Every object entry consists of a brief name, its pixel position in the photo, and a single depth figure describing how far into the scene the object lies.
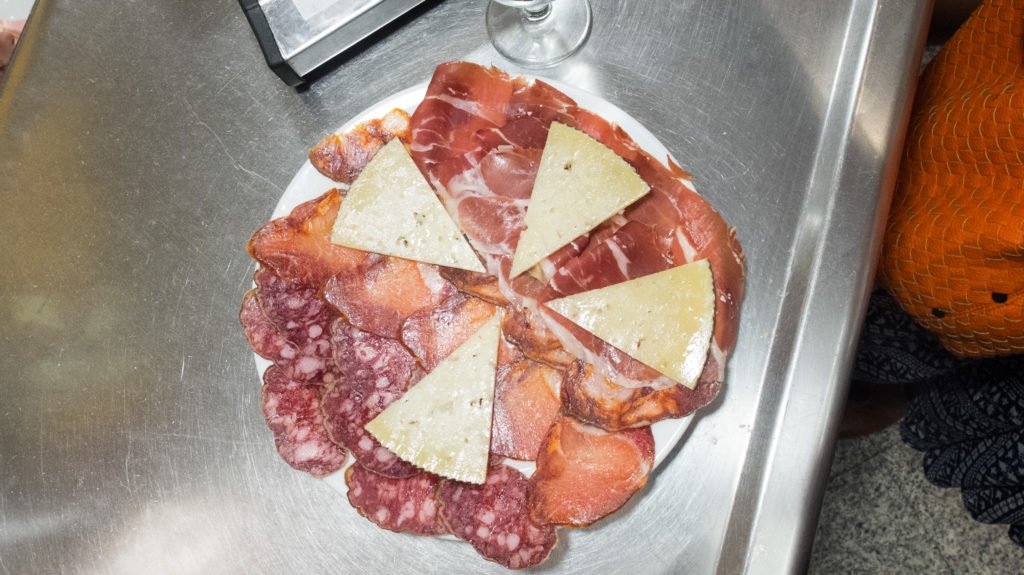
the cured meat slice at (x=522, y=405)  0.86
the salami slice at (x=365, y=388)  0.87
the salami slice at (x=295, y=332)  0.90
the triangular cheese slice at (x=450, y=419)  0.84
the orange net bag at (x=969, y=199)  0.79
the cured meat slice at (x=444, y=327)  0.87
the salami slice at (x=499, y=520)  0.86
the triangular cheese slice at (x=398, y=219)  0.88
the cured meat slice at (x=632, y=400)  0.83
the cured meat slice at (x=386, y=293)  0.89
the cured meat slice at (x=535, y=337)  0.86
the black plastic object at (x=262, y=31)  0.94
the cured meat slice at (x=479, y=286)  0.87
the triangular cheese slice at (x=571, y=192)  0.85
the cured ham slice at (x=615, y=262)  0.86
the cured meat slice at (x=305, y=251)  0.90
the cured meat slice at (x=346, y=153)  0.91
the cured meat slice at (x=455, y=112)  0.90
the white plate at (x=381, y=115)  0.90
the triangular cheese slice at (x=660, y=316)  0.82
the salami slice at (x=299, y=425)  0.90
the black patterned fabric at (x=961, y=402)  1.06
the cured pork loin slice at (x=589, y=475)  0.84
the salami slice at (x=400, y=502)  0.88
